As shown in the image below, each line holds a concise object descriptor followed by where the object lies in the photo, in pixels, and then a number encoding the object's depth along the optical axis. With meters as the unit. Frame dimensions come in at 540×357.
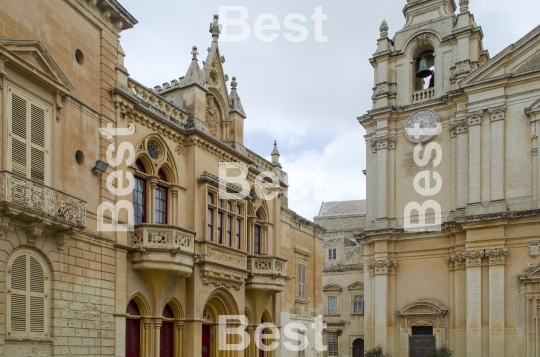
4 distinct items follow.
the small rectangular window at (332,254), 49.12
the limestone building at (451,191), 28.52
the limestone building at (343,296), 46.25
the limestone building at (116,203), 13.97
